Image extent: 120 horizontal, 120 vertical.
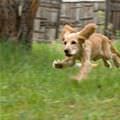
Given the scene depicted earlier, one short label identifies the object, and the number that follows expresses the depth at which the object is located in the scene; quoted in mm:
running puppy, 9394
